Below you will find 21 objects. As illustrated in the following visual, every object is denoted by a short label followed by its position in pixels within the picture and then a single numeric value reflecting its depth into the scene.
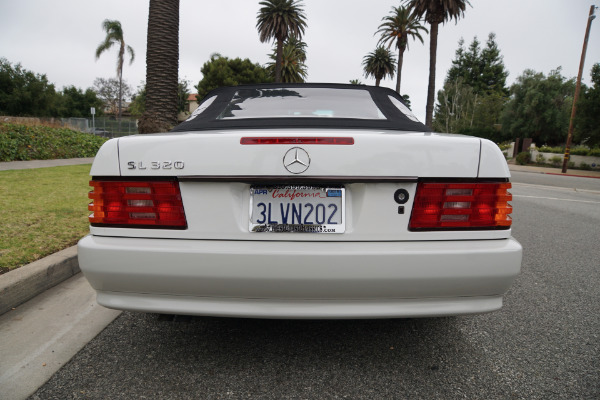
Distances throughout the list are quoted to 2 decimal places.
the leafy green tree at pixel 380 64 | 47.72
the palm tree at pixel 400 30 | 34.62
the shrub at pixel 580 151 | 29.12
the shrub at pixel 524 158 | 32.66
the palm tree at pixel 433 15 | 21.73
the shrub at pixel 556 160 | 29.72
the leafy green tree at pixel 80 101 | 57.00
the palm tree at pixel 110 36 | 37.19
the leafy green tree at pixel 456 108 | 60.08
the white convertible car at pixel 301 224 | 1.79
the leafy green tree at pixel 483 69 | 73.19
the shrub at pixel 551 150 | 31.98
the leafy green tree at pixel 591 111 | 23.62
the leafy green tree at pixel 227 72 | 48.59
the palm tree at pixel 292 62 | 49.44
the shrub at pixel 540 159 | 32.09
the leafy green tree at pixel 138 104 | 55.51
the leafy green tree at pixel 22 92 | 36.97
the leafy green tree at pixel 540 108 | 37.45
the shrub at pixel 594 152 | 28.01
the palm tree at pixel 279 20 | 36.03
